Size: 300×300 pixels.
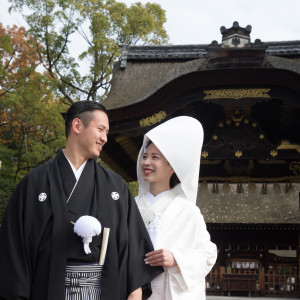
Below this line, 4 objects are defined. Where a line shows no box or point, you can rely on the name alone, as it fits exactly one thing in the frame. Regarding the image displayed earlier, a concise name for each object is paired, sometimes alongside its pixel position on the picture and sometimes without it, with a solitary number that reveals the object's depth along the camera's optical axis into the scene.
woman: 2.88
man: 2.43
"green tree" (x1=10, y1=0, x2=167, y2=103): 17.20
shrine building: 5.75
